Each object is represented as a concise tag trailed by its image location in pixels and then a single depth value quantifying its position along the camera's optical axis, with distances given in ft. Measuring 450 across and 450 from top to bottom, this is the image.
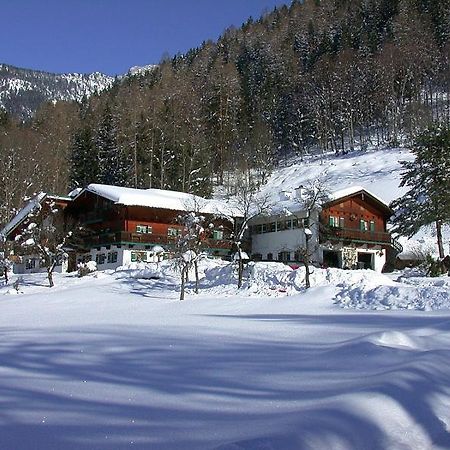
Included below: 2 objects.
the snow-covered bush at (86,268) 118.21
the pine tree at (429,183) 108.68
